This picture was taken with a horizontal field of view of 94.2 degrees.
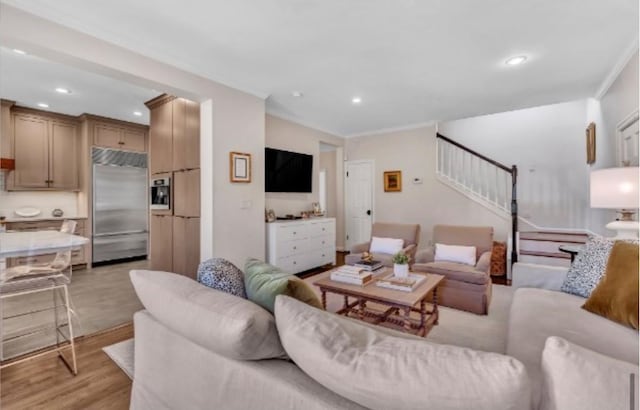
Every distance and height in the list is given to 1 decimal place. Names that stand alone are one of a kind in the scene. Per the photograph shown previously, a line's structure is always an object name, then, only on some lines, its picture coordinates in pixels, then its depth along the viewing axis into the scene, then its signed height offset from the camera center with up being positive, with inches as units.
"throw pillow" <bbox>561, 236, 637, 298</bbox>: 76.0 -17.3
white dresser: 160.1 -23.5
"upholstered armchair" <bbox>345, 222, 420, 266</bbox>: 154.6 -18.9
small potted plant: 105.6 -22.3
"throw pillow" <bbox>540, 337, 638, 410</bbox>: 22.7 -14.1
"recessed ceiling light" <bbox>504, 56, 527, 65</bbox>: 114.0 +55.8
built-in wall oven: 150.3 +5.7
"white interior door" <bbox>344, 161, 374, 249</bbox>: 240.4 +2.8
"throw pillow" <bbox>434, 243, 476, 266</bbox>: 134.2 -23.5
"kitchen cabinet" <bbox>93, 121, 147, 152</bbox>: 193.8 +46.4
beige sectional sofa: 26.6 -17.9
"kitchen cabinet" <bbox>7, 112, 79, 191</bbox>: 172.9 +31.2
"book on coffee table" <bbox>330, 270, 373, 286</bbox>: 101.2 -26.0
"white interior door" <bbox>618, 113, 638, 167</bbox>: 103.5 +22.8
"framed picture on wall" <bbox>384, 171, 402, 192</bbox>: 225.1 +17.2
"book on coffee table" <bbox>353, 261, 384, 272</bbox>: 114.8 -24.5
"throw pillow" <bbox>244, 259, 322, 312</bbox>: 49.8 -14.6
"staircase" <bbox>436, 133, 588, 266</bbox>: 164.2 +7.4
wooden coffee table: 88.0 -29.3
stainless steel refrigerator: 193.0 -0.8
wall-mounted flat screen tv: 176.4 +20.9
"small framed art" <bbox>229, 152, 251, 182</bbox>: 134.5 +17.1
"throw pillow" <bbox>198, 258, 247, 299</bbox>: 55.1 -14.1
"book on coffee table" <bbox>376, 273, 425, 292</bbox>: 94.9 -26.4
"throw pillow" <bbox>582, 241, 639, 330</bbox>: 60.5 -18.8
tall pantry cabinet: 135.0 +12.3
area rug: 80.3 -44.0
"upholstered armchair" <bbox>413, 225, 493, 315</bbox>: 115.4 -27.8
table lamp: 88.7 +3.0
